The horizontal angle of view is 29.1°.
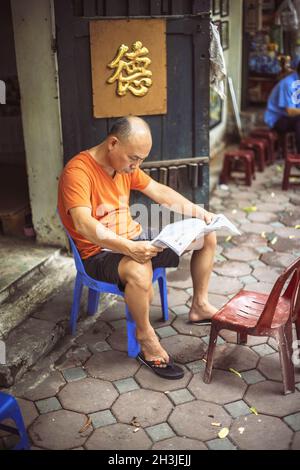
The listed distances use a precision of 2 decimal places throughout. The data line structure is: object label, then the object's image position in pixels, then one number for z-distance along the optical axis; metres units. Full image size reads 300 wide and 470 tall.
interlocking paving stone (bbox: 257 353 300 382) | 4.18
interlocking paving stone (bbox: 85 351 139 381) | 4.24
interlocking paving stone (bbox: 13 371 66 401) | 4.04
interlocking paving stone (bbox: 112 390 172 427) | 3.77
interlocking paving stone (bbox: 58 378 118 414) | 3.91
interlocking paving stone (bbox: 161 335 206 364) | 4.43
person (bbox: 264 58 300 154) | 8.52
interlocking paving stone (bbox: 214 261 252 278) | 5.70
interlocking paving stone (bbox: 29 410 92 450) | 3.58
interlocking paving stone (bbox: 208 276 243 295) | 5.38
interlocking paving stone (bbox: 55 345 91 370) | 4.37
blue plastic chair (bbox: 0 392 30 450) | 3.28
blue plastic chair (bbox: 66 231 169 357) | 4.30
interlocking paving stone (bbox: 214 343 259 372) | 4.31
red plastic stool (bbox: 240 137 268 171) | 8.80
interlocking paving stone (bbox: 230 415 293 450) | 3.51
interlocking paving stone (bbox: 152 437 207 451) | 3.51
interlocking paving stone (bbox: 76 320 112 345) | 4.68
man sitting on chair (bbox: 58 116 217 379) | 4.05
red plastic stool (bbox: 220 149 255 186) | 8.20
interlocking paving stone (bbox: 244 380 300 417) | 3.82
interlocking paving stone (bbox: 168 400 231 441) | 3.63
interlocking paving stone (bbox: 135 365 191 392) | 4.09
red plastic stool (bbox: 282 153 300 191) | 7.87
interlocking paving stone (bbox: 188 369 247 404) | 3.96
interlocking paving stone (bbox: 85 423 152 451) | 3.53
